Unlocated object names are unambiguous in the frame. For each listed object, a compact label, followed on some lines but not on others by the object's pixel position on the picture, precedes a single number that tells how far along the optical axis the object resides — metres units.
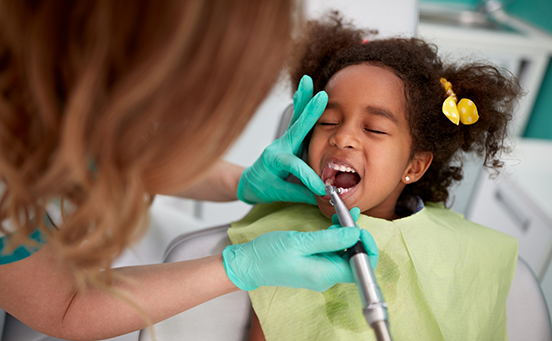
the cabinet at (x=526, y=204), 1.47
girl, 0.82
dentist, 0.43
